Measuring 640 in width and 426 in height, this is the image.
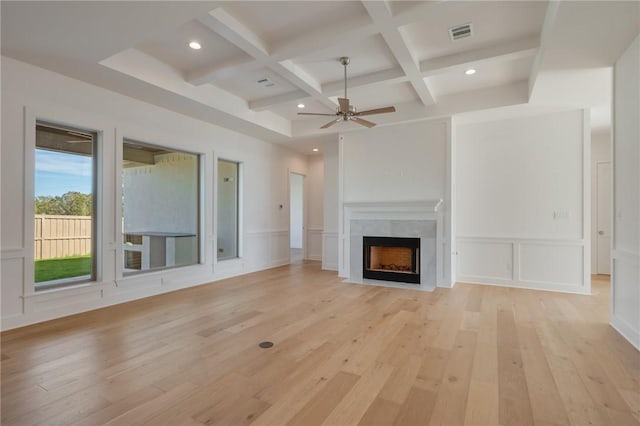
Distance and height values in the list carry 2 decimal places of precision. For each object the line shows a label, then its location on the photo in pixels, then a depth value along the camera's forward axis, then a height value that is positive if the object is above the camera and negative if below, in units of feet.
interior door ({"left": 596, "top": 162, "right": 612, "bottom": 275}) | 21.56 -0.22
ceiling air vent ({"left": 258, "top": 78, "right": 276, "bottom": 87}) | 15.65 +6.69
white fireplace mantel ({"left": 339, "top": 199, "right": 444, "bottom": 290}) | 17.97 -0.04
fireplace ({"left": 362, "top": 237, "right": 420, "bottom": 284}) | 18.79 -2.84
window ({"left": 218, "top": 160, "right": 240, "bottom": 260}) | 20.90 +0.34
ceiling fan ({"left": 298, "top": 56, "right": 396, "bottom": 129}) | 13.16 +4.52
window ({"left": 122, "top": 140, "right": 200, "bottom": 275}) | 15.74 +0.36
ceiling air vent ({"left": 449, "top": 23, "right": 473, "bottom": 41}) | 11.12 +6.68
